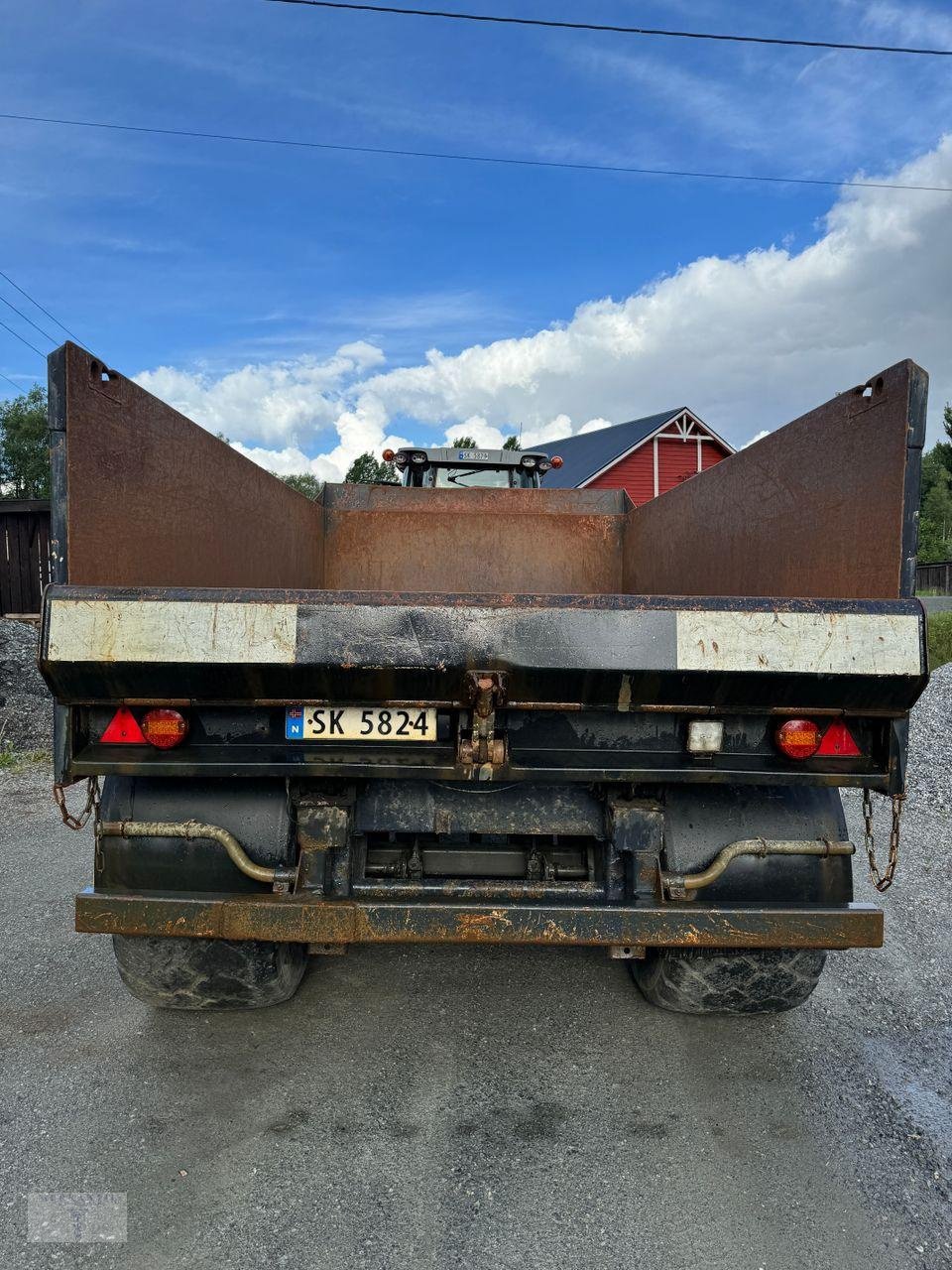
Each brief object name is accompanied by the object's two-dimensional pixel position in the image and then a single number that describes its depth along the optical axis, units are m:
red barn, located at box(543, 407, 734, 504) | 27.34
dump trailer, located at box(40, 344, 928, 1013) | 2.00
